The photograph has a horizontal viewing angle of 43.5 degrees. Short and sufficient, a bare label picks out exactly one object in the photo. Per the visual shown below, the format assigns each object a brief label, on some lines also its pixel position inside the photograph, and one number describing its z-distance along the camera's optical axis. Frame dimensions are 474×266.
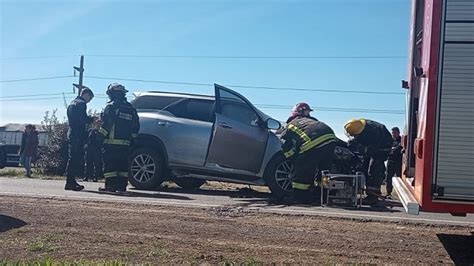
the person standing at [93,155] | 13.80
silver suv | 11.30
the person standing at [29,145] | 16.66
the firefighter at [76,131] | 11.45
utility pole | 42.00
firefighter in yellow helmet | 10.81
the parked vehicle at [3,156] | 21.83
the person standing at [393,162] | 10.73
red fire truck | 5.66
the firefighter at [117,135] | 11.16
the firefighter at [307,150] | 10.35
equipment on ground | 10.08
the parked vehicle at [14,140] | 18.45
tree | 16.36
